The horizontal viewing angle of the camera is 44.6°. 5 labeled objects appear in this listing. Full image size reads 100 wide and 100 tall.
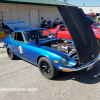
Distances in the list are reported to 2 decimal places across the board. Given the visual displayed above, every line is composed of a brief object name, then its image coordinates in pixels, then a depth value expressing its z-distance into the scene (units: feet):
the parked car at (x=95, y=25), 23.66
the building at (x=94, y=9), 122.93
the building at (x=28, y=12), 39.73
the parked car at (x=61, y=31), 23.14
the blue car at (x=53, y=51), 10.55
